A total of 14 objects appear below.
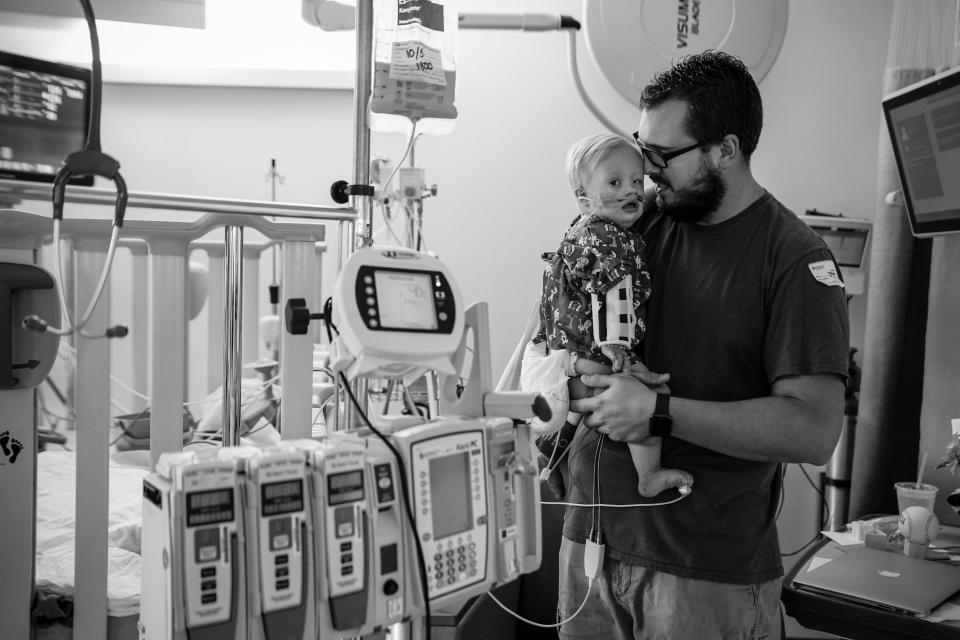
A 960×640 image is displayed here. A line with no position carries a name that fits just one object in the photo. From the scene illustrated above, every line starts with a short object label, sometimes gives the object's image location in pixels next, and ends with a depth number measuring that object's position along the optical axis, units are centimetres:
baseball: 196
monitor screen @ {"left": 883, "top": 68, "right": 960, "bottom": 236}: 214
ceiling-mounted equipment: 266
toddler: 155
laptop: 169
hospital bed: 153
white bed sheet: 162
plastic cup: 214
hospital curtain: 261
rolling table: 163
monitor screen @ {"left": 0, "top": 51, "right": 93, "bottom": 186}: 163
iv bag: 170
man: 142
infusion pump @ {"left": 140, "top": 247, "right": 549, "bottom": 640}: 101
